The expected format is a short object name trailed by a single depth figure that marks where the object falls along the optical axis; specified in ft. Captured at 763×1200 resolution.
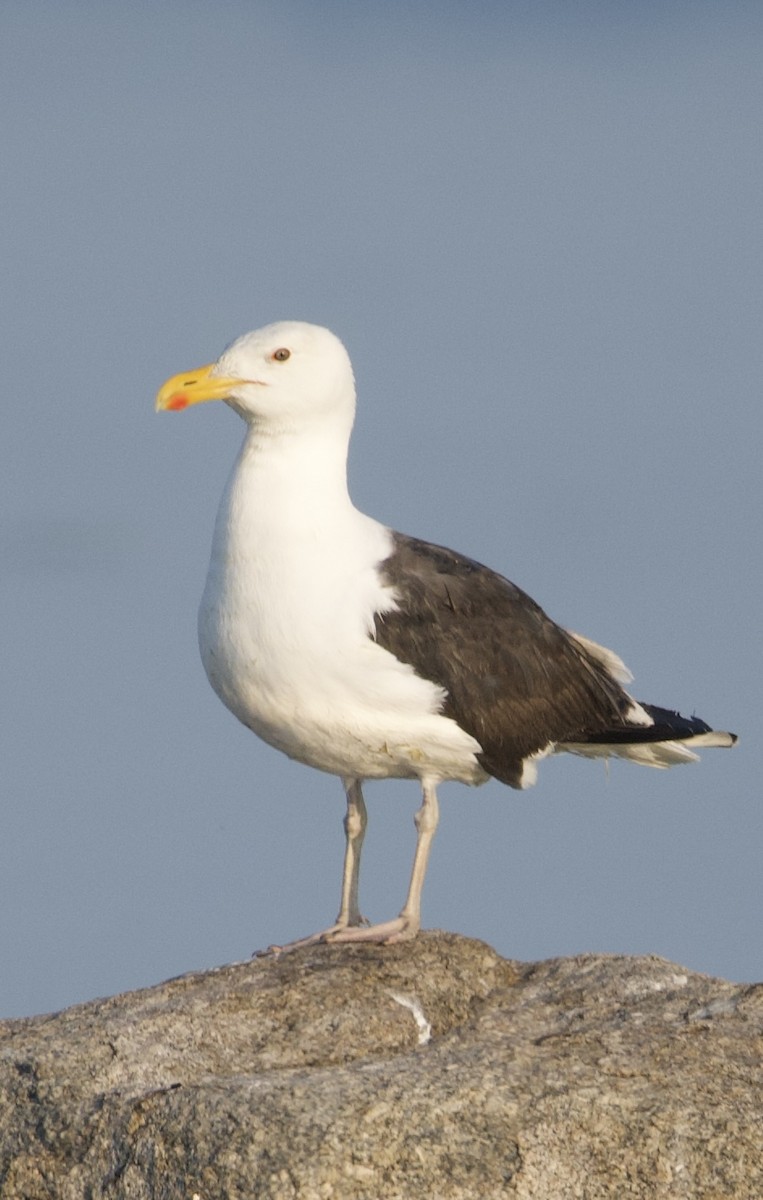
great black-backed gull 77.10
